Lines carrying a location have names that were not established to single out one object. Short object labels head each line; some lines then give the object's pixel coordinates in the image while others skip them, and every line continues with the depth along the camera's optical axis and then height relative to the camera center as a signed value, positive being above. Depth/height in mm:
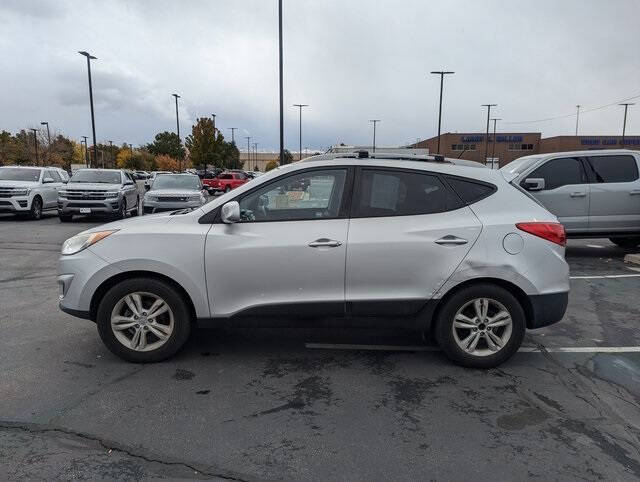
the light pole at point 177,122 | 45844 +3894
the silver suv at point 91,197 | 15633 -1071
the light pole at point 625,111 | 61694 +7310
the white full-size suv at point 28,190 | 15955 -924
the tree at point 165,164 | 89812 -1
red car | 35656 -1237
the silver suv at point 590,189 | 9562 -376
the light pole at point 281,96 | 18688 +2682
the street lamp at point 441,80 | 39009 +6915
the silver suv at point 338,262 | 4109 -791
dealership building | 75688 +4034
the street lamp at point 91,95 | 30484 +4219
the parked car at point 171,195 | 15984 -1000
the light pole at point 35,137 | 64312 +3365
